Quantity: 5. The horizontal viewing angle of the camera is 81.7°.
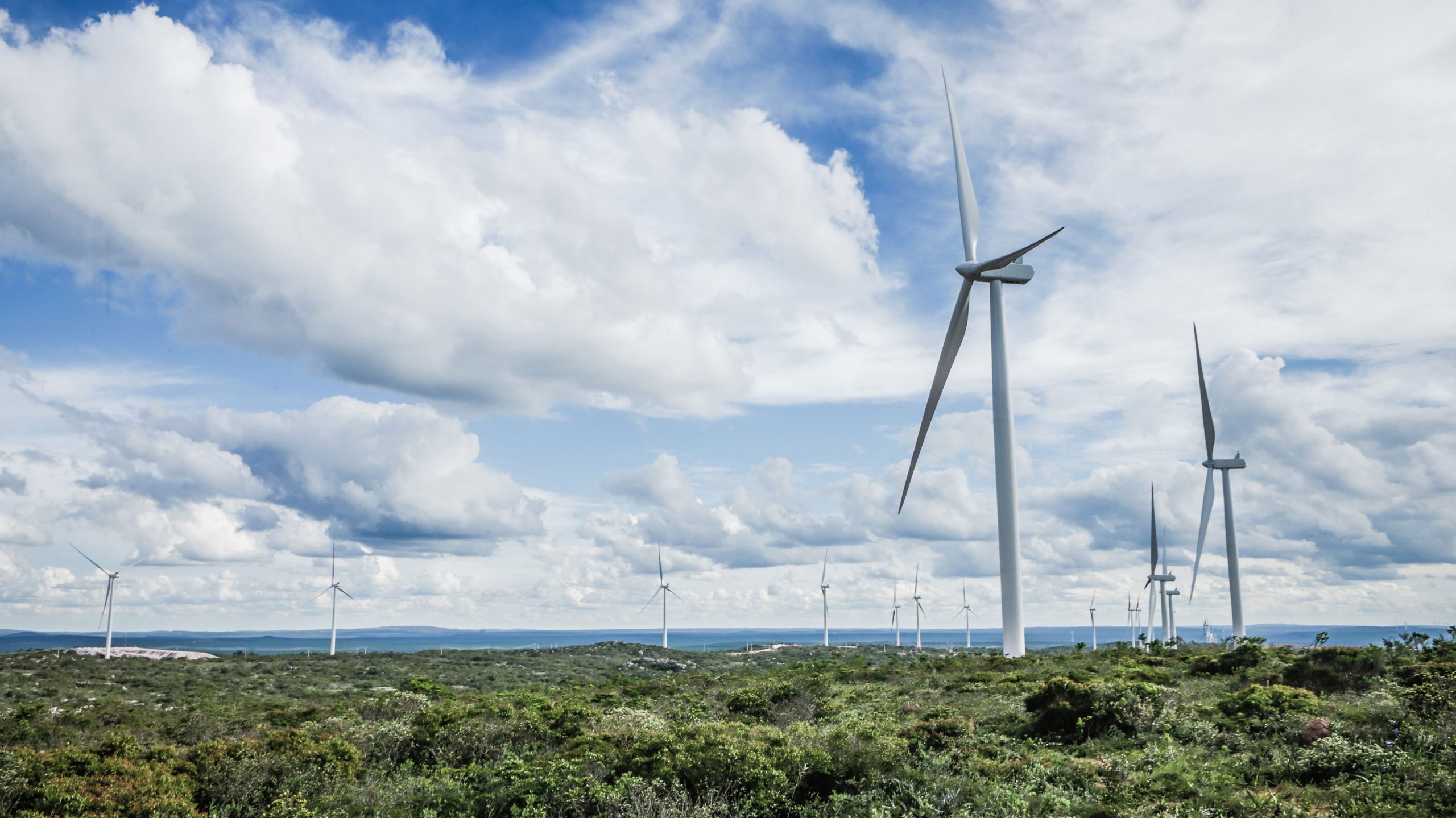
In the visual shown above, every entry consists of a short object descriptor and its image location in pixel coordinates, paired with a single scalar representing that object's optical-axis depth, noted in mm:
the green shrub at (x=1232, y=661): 29719
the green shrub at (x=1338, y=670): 25297
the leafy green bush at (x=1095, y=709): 20734
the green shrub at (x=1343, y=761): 15422
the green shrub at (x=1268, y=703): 20250
